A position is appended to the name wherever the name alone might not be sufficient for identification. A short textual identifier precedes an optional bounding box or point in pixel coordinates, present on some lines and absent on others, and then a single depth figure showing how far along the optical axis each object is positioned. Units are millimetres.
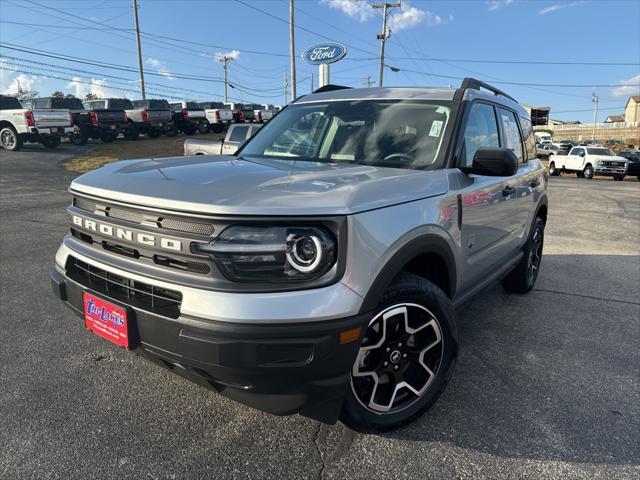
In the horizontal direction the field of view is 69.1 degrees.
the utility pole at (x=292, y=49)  26567
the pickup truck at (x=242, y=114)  28297
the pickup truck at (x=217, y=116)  26289
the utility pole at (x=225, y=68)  70000
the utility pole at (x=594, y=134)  81888
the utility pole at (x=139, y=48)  32406
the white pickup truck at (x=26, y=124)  16375
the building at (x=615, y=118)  129950
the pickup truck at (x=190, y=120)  25578
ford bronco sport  1878
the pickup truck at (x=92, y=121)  20266
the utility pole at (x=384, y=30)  41031
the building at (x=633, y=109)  108062
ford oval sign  20062
